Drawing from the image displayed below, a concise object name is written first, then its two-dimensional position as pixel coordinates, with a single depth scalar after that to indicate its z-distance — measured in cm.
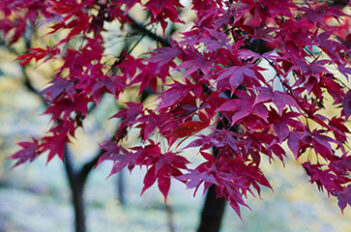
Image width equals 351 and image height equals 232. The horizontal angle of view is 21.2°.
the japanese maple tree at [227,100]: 131
